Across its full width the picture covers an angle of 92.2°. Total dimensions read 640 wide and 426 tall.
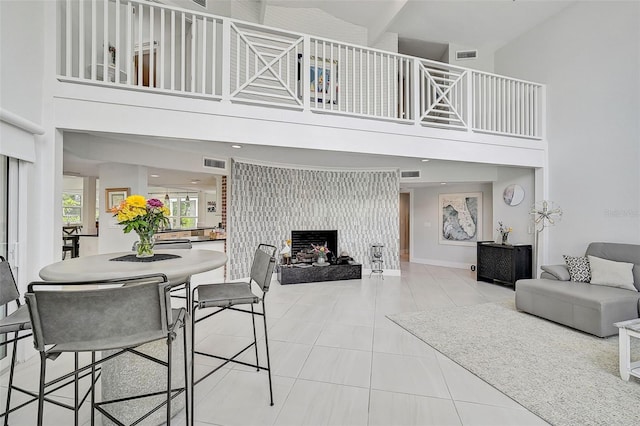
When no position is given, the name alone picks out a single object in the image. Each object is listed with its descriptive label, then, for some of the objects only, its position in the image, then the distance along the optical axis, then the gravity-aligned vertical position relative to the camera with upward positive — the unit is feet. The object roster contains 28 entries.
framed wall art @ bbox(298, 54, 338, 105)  18.95 +8.67
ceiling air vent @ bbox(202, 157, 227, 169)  17.74 +3.03
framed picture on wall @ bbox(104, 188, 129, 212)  17.04 +1.02
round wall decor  19.81 +1.34
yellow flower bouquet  6.97 -0.06
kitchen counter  20.73 -1.38
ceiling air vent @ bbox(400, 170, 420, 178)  23.25 +3.15
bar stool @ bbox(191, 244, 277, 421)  6.98 -1.91
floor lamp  17.21 -0.07
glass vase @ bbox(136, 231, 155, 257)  7.28 -0.73
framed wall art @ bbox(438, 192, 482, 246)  25.07 -0.28
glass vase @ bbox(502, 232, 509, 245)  19.64 -1.49
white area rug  7.02 -4.38
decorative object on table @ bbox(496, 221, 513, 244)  19.69 -1.06
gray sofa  10.98 -3.22
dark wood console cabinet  18.38 -2.94
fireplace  22.00 -1.84
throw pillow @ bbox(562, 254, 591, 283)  13.69 -2.43
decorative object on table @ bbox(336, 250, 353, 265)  21.39 -3.13
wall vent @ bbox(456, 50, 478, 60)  22.61 +11.86
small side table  8.08 -3.57
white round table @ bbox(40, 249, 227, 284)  5.18 -1.01
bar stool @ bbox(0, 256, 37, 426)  5.64 -1.96
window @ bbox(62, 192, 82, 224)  33.40 +0.78
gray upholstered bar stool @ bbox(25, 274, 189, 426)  4.16 -1.45
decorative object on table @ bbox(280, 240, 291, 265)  20.22 -2.56
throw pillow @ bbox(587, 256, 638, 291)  12.39 -2.43
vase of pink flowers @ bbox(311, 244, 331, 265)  20.62 -2.61
